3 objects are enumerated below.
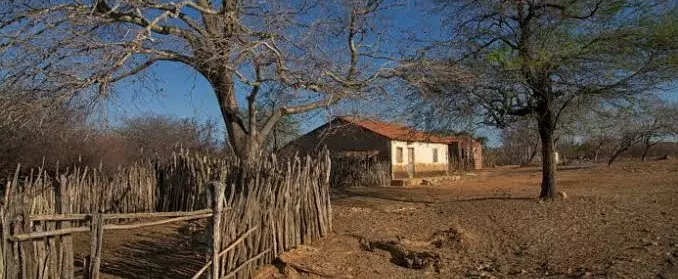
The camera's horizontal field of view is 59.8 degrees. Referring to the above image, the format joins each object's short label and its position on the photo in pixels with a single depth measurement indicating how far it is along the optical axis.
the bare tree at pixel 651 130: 29.12
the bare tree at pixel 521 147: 47.65
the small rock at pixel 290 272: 6.86
